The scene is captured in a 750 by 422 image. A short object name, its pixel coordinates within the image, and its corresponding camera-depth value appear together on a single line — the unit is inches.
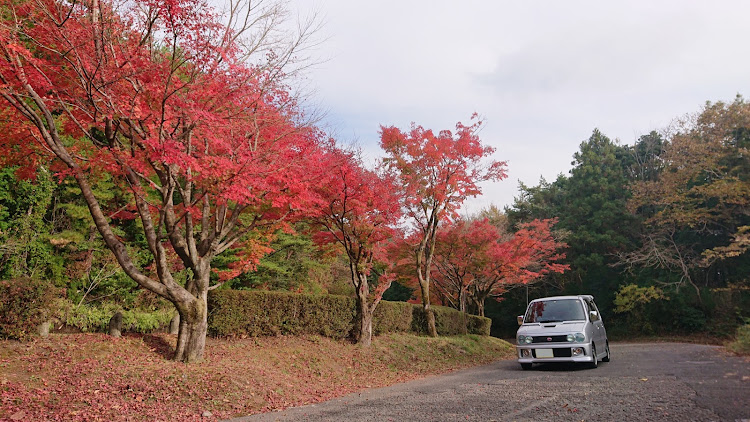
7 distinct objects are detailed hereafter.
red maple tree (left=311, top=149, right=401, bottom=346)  477.1
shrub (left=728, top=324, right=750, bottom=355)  452.8
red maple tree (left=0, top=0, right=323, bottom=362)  277.0
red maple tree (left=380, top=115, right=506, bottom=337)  629.3
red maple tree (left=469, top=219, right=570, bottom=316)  781.9
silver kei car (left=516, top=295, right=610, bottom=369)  370.3
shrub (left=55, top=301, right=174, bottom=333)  437.1
